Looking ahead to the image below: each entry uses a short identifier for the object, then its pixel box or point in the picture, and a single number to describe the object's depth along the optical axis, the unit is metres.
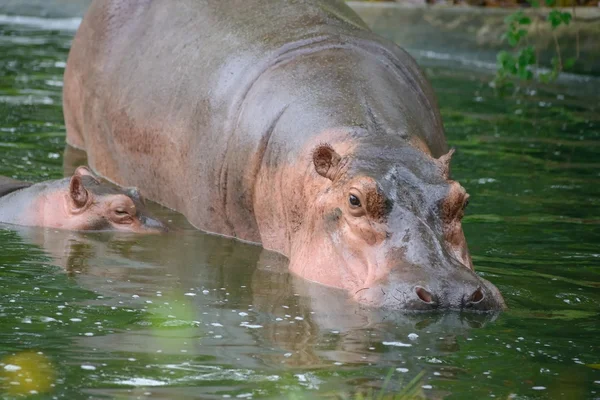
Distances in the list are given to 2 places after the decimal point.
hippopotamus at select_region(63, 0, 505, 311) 10.34
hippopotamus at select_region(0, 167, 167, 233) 13.46
